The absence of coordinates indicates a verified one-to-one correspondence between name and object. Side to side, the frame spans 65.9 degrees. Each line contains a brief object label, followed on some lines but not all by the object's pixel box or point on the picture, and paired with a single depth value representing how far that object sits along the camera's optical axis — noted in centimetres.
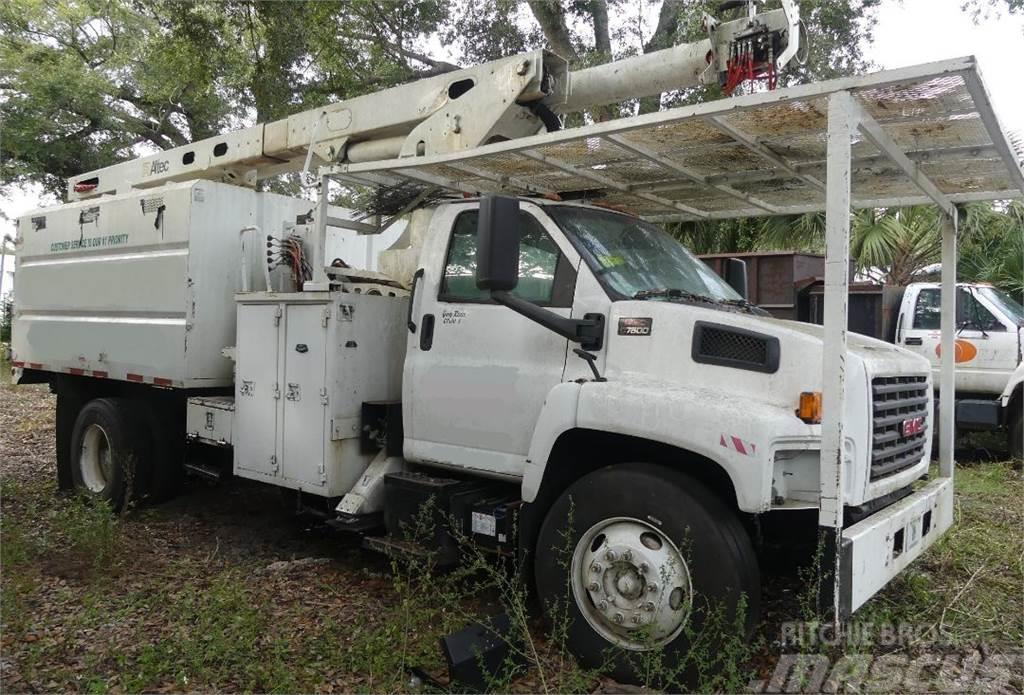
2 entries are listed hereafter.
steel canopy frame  316
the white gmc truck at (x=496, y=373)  342
